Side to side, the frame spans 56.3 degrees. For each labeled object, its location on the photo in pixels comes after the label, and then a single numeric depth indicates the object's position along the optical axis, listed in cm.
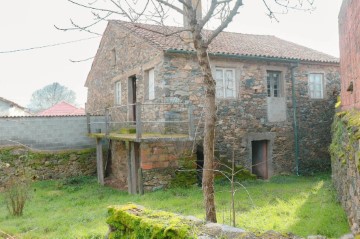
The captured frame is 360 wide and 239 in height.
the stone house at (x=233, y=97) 1051
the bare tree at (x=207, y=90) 471
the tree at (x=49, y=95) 6631
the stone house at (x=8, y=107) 2488
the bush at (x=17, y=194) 865
